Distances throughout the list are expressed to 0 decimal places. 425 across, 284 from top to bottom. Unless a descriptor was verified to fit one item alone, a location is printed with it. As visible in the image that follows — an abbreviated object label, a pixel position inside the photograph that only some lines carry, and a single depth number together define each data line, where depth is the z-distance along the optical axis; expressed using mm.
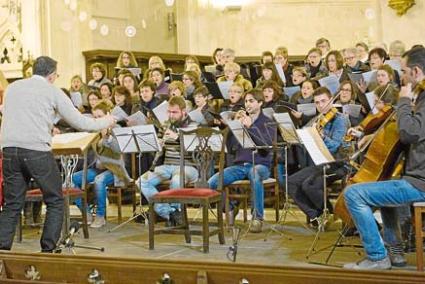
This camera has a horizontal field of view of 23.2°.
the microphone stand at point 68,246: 7432
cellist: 6115
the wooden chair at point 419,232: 6131
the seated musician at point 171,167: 9366
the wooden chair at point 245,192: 9291
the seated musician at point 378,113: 6774
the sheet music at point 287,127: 8583
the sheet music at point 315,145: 7146
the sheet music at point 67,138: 7481
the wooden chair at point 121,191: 10225
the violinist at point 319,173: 8837
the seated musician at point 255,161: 9194
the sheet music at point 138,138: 8961
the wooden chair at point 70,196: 8578
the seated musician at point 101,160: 9998
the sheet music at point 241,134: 8783
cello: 6341
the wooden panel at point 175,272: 4192
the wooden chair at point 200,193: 7876
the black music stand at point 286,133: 8589
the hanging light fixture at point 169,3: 17264
